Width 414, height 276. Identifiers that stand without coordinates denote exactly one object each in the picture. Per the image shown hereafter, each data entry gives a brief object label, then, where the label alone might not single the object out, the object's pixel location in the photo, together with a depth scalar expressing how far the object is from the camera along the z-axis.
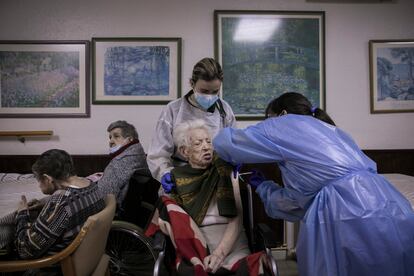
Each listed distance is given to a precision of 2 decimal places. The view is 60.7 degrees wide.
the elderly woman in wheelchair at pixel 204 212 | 1.63
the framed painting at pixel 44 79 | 3.08
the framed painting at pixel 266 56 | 3.09
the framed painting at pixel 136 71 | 3.08
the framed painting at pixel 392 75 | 3.17
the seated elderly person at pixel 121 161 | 2.36
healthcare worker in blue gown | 1.36
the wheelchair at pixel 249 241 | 1.55
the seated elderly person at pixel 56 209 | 1.50
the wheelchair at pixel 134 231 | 2.31
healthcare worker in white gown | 2.00
